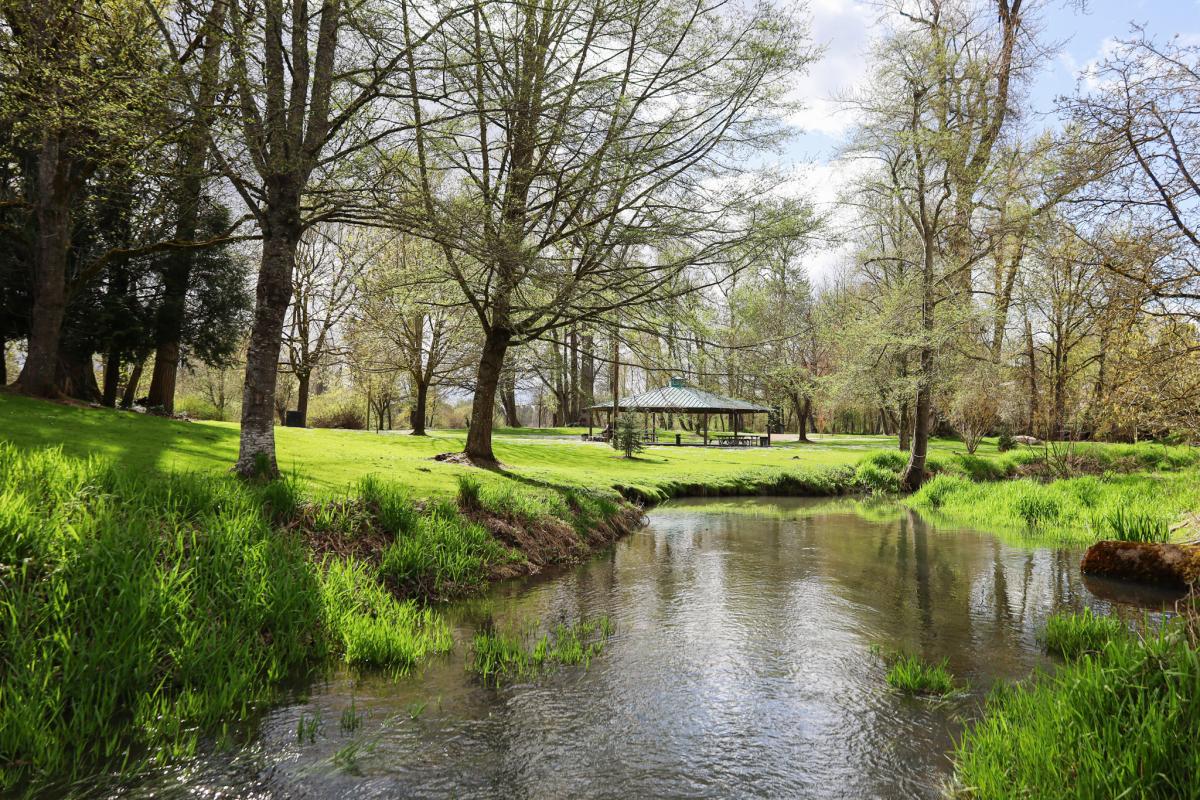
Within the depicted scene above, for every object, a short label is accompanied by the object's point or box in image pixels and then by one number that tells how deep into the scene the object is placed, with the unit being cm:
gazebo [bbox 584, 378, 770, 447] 3572
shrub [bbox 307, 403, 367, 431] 3638
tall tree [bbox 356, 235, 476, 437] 1233
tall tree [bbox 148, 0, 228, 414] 714
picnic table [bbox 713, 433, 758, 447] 3644
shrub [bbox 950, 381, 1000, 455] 2370
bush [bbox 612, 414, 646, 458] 2534
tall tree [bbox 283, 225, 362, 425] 2600
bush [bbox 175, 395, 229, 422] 2780
